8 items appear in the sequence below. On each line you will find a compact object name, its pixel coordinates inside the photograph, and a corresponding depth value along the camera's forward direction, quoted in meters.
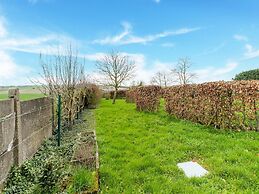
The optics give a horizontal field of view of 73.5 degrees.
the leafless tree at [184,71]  26.66
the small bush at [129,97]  16.66
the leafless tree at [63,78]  6.90
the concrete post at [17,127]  2.84
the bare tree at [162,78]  28.22
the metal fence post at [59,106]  4.98
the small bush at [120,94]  23.69
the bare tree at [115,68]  20.38
